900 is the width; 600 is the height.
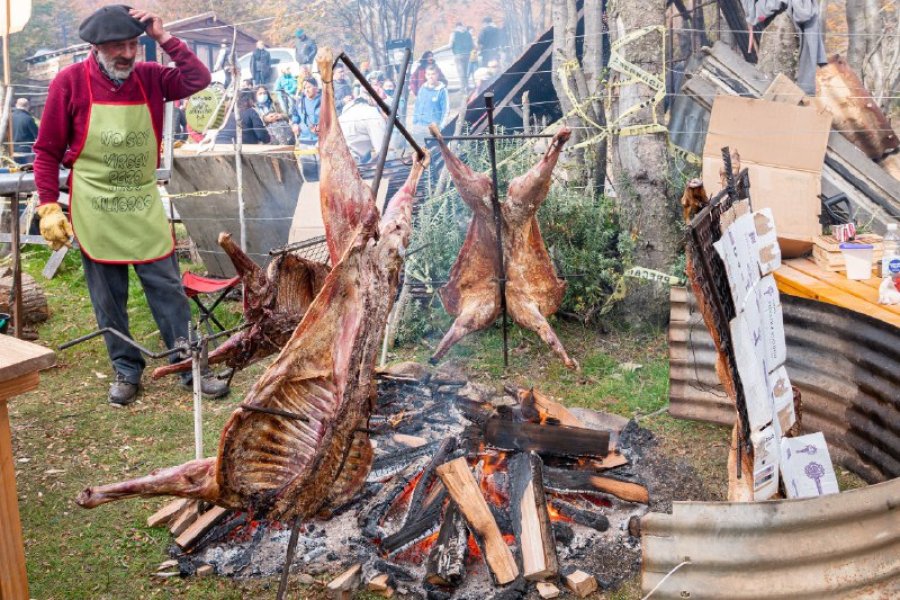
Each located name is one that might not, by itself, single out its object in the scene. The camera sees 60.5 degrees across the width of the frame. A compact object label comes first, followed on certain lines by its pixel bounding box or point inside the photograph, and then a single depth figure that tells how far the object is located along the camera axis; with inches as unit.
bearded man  205.2
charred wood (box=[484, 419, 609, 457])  159.6
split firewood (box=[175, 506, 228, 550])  147.2
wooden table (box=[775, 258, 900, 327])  174.6
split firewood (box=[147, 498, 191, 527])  156.9
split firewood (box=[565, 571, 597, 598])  129.5
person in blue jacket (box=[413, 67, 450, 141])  460.8
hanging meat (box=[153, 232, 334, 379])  162.6
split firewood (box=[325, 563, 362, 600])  129.0
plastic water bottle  179.6
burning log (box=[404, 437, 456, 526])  148.4
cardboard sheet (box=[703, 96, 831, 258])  247.1
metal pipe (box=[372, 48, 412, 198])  123.6
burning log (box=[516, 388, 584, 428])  168.4
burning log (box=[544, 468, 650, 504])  154.6
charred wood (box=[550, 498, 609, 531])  147.8
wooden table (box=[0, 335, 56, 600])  104.8
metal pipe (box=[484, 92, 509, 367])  181.6
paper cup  199.5
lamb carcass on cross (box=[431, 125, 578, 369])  190.5
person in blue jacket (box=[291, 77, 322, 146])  497.7
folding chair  246.6
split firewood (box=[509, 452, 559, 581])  131.9
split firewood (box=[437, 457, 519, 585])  132.9
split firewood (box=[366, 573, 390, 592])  132.0
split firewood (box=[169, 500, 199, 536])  151.6
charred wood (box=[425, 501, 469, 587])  132.0
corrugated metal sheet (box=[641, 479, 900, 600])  102.5
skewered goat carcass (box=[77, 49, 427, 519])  115.0
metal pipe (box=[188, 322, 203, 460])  141.5
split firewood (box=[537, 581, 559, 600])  128.3
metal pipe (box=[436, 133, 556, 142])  181.0
